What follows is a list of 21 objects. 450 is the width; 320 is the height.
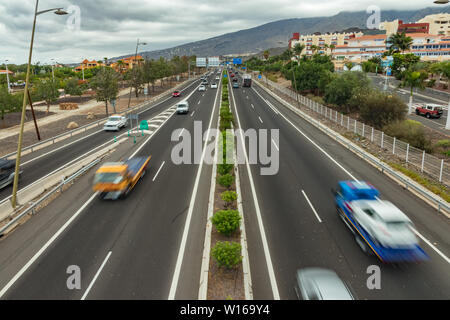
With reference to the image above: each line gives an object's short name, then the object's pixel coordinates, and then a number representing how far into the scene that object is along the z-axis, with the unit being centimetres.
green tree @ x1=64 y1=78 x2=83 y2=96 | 6306
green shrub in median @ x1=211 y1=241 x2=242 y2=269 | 968
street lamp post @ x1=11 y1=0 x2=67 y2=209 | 1341
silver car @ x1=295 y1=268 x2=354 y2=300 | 794
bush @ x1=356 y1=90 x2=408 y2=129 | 3022
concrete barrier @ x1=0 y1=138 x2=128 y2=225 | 1431
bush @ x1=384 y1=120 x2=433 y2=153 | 2419
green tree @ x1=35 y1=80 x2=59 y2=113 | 4756
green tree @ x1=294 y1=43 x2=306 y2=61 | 10382
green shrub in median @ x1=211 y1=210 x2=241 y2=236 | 1161
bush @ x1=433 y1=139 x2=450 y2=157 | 2483
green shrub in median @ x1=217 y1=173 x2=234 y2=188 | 1566
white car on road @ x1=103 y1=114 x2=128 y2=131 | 3341
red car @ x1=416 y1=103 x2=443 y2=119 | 3809
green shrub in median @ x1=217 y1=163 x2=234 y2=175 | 1722
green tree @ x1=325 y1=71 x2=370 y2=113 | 3988
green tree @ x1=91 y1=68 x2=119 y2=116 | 4138
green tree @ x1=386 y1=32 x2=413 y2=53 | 6011
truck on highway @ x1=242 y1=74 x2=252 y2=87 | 8075
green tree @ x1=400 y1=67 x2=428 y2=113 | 3906
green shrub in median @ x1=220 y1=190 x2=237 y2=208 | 1361
